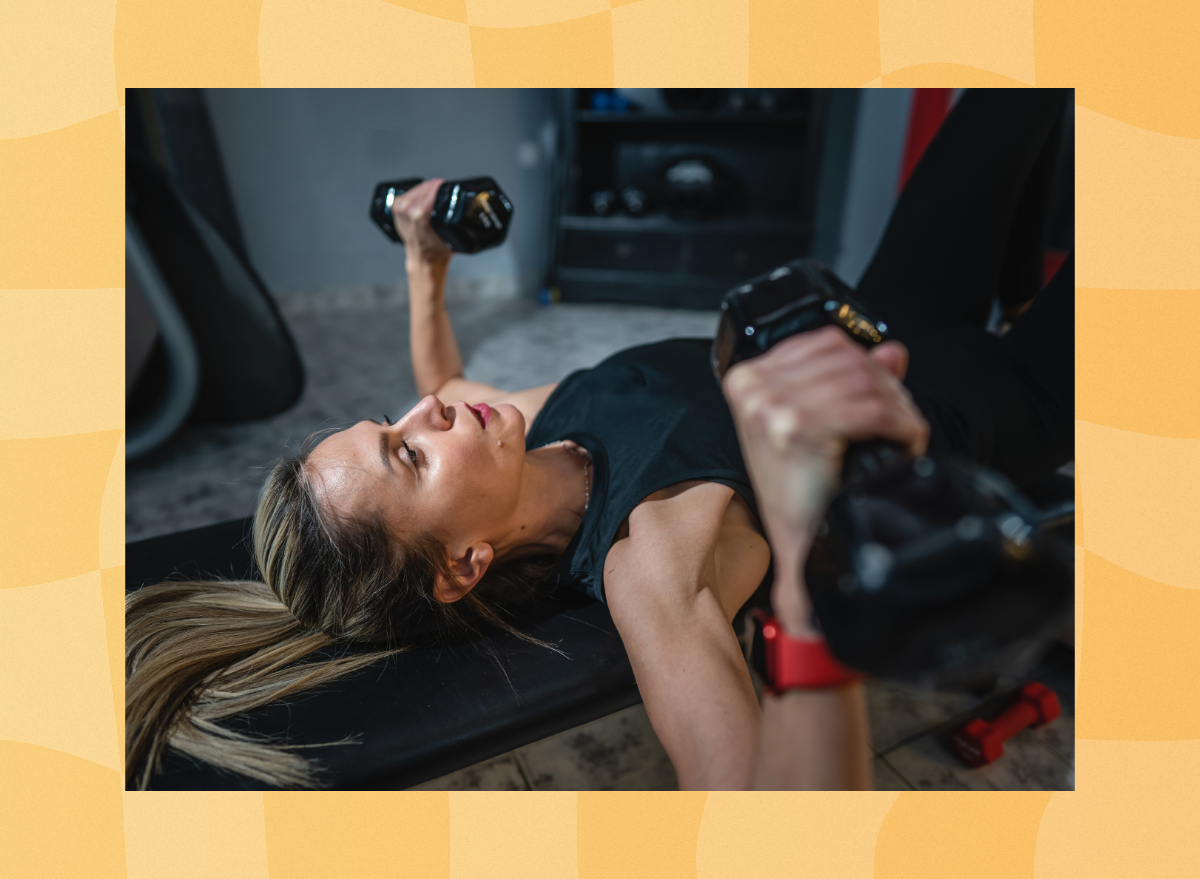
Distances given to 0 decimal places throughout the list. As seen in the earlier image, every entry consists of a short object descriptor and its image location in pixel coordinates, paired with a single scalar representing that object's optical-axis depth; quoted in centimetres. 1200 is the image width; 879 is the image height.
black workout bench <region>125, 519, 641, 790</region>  93
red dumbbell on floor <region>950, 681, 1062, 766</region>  127
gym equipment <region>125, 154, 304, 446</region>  216
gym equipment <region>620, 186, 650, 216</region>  380
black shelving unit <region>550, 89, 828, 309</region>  372
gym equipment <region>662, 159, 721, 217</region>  373
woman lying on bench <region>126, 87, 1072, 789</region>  89
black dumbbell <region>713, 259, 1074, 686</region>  45
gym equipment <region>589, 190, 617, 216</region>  382
